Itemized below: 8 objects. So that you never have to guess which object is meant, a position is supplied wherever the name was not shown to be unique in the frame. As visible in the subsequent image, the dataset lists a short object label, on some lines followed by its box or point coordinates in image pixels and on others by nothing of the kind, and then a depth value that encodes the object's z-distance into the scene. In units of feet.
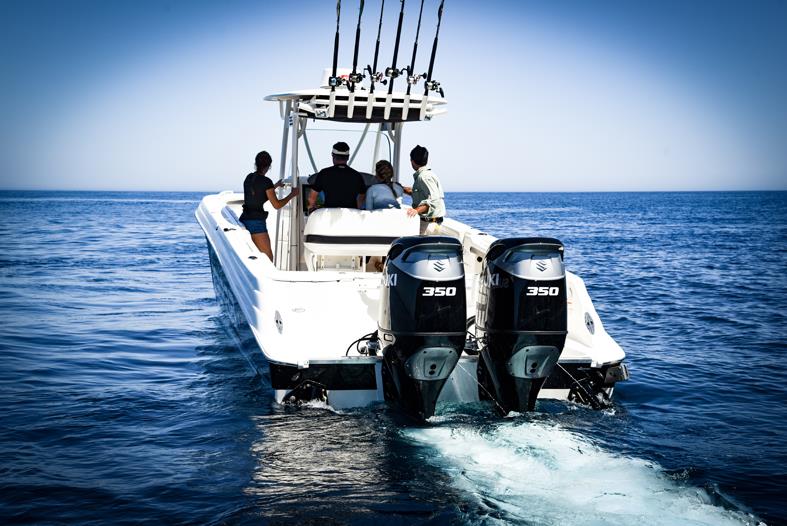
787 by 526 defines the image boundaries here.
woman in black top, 27.37
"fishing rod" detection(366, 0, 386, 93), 24.91
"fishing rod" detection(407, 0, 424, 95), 25.44
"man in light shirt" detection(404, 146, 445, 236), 25.61
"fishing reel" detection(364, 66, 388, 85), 24.93
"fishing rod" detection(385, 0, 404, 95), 24.84
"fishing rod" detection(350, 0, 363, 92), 24.35
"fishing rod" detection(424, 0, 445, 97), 25.44
